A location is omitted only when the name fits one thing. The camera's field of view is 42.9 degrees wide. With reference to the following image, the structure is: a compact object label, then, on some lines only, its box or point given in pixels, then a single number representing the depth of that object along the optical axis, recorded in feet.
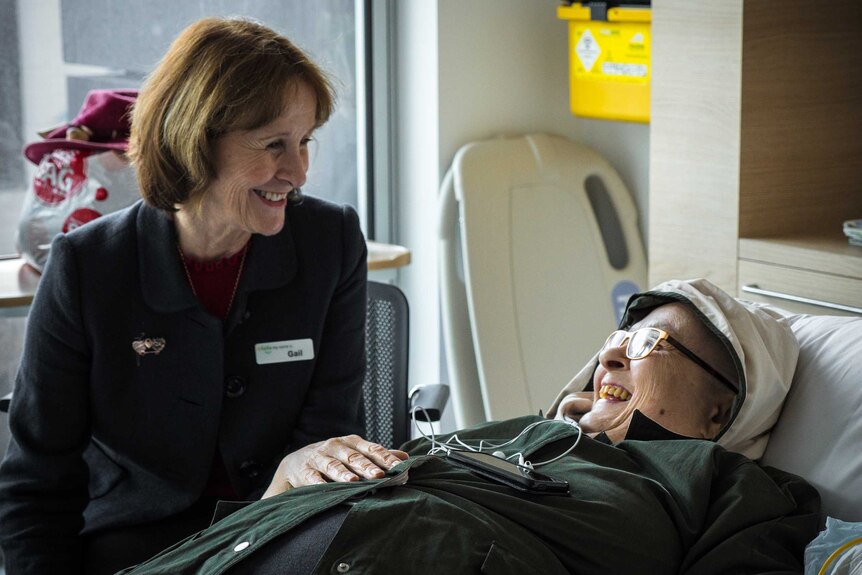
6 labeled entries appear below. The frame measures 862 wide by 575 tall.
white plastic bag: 8.98
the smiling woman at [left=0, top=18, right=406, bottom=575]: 6.31
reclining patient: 4.78
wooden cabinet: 8.48
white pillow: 5.52
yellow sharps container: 10.10
